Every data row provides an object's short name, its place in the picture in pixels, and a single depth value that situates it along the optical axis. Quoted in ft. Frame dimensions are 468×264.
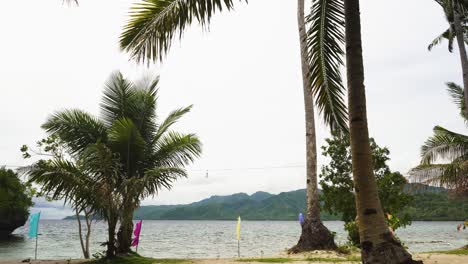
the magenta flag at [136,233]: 46.01
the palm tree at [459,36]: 61.57
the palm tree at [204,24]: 19.29
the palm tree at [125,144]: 36.55
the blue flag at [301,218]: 50.54
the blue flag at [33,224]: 53.52
